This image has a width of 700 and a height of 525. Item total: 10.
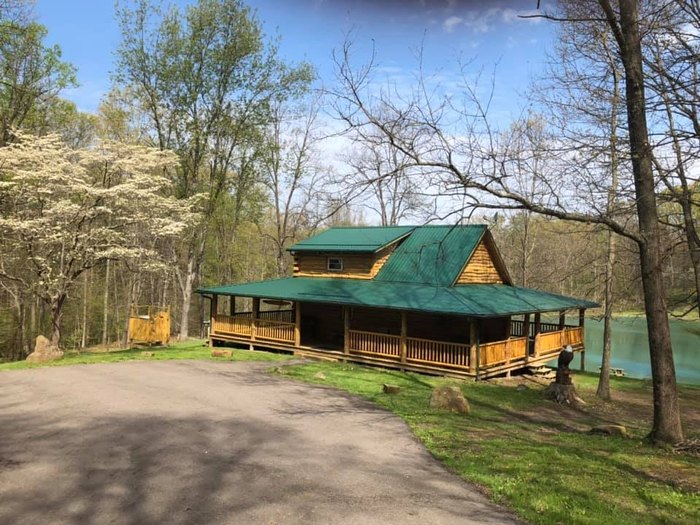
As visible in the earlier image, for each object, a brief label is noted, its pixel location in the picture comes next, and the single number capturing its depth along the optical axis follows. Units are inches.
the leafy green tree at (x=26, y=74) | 928.9
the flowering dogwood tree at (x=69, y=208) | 731.4
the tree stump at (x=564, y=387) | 577.0
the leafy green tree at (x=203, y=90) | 1054.4
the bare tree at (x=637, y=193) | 309.1
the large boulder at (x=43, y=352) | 709.9
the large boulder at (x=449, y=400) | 443.2
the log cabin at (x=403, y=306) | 704.4
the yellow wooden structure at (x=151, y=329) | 946.1
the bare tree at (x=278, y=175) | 1412.4
